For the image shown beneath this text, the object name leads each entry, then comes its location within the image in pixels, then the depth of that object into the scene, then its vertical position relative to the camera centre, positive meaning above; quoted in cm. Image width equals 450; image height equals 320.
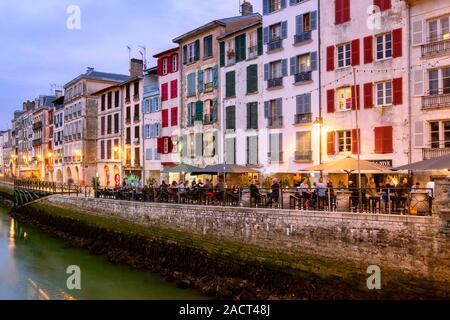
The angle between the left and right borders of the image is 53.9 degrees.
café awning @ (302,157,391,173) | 1789 +9
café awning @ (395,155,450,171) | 1389 +10
